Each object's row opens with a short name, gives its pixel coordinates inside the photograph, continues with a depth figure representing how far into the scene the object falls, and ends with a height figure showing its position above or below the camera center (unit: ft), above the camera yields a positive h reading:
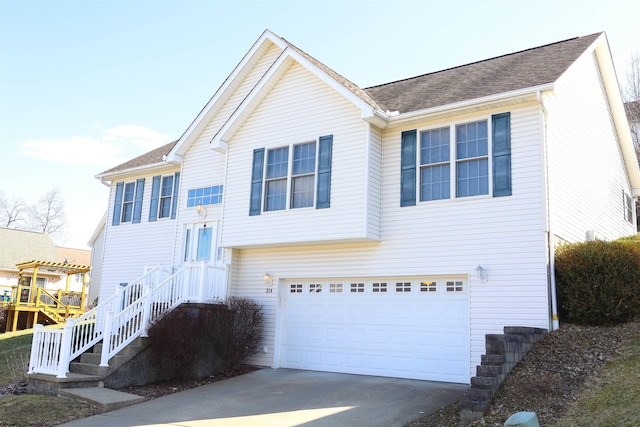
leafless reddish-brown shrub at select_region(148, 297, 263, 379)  40.34 -1.77
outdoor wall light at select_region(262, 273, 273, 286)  48.22 +3.01
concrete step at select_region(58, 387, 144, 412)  32.83 -5.30
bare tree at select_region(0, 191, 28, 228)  194.59 +32.11
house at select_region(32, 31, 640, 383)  37.91 +9.11
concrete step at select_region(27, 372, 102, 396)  35.86 -4.81
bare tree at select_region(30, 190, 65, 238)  201.98 +32.46
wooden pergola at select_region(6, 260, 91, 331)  85.61 +0.40
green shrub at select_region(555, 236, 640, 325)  34.45 +2.75
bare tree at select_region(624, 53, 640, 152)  94.65 +40.39
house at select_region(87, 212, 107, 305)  114.17 +10.31
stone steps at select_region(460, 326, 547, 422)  26.73 -2.04
